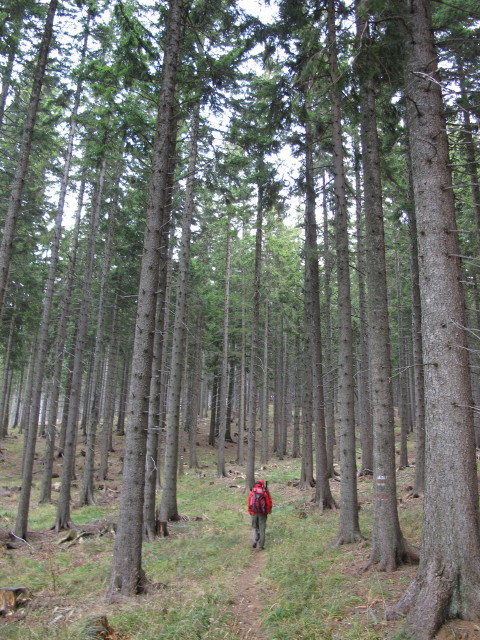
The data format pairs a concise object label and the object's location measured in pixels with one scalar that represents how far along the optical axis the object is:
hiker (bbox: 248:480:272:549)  10.56
